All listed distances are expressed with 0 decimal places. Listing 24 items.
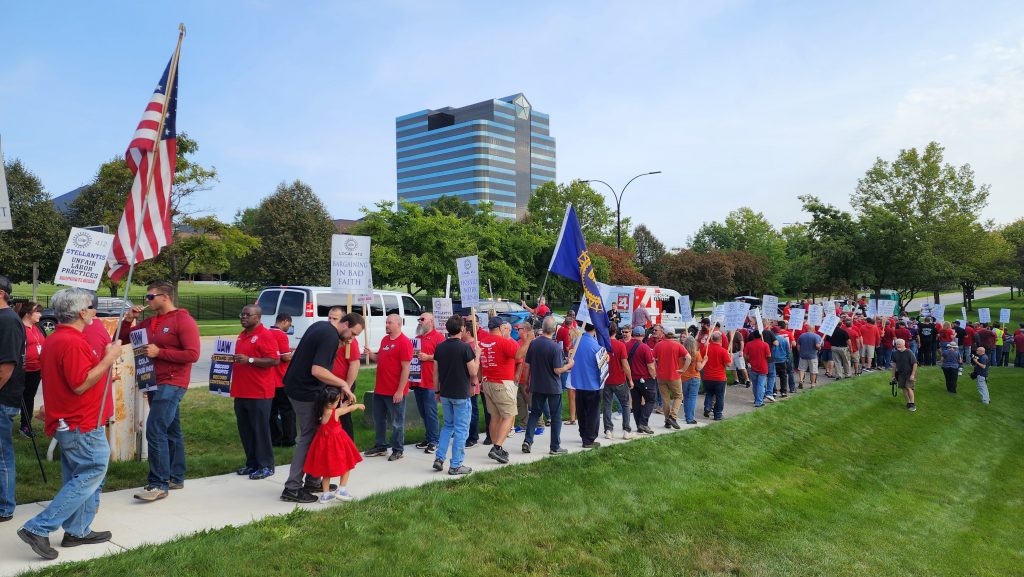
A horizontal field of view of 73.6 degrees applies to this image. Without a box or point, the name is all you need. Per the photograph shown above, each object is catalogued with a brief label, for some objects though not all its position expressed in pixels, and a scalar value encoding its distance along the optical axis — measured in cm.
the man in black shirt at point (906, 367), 1879
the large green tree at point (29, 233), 3525
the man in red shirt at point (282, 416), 944
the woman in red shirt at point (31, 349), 913
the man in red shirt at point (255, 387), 754
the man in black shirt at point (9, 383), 572
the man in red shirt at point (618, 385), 1136
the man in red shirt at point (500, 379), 903
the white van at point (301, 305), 1853
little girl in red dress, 670
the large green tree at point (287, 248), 4391
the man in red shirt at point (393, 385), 863
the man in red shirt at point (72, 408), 518
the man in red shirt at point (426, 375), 952
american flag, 706
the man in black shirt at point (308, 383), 667
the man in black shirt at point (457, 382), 819
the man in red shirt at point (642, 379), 1188
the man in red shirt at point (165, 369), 668
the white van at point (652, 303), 3030
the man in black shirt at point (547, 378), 966
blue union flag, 1075
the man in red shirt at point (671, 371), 1258
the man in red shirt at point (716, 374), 1377
